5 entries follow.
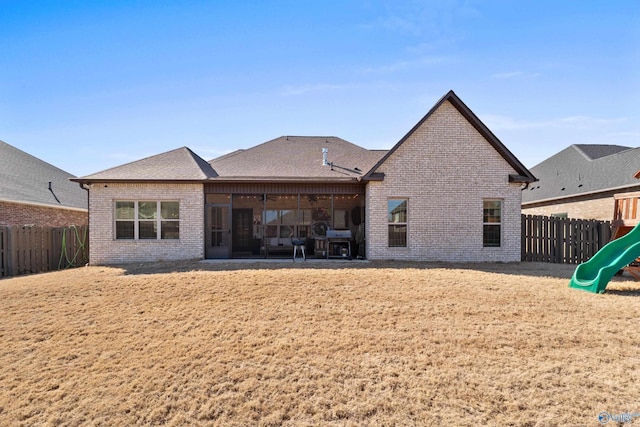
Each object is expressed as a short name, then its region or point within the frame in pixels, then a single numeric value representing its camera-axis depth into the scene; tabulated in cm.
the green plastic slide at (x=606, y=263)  794
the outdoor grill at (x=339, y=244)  1325
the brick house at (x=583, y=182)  1552
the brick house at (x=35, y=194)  1520
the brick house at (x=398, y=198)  1264
